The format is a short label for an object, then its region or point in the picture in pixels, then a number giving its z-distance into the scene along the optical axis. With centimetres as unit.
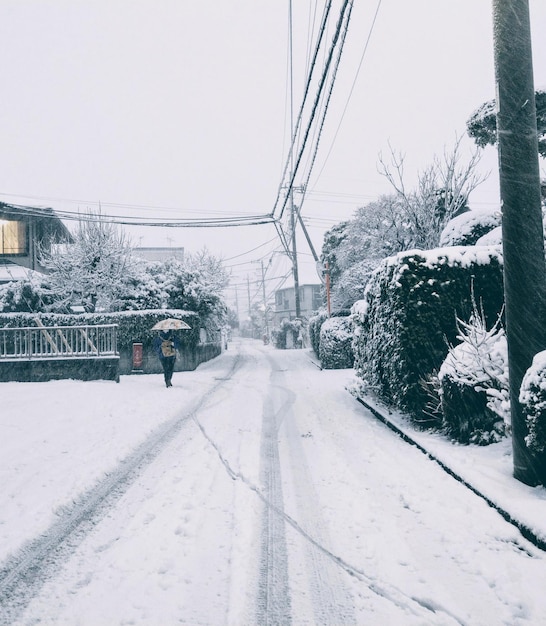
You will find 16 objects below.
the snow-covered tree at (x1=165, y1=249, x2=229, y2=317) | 2280
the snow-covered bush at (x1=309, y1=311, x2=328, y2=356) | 2275
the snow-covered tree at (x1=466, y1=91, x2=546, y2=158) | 1159
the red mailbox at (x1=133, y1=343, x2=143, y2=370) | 1841
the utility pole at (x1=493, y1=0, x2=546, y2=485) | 430
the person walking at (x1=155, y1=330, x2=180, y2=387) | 1325
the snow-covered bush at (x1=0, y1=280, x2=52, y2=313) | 1934
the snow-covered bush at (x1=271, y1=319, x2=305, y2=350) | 3584
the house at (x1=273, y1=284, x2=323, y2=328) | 6750
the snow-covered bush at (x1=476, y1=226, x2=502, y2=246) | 917
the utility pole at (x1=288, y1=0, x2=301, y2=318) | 2964
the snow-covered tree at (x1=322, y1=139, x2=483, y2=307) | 1648
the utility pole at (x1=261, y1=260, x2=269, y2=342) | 6294
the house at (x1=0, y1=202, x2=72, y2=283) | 2736
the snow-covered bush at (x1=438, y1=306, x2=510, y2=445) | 548
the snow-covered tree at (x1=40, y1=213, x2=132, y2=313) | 2048
